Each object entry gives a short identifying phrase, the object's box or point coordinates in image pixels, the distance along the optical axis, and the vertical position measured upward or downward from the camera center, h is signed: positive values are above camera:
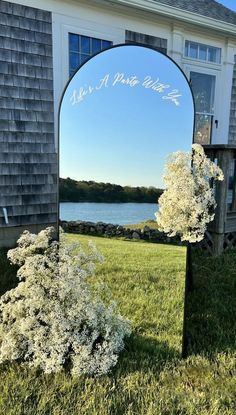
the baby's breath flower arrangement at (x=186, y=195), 2.37 -0.10
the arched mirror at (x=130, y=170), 2.35 +0.06
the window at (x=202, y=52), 6.39 +2.29
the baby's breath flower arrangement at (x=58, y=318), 2.29 -0.91
